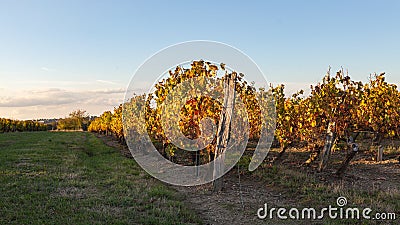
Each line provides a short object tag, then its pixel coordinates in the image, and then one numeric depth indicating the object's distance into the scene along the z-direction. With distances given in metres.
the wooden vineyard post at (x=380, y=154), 12.54
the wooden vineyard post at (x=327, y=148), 10.11
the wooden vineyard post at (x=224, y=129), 8.28
